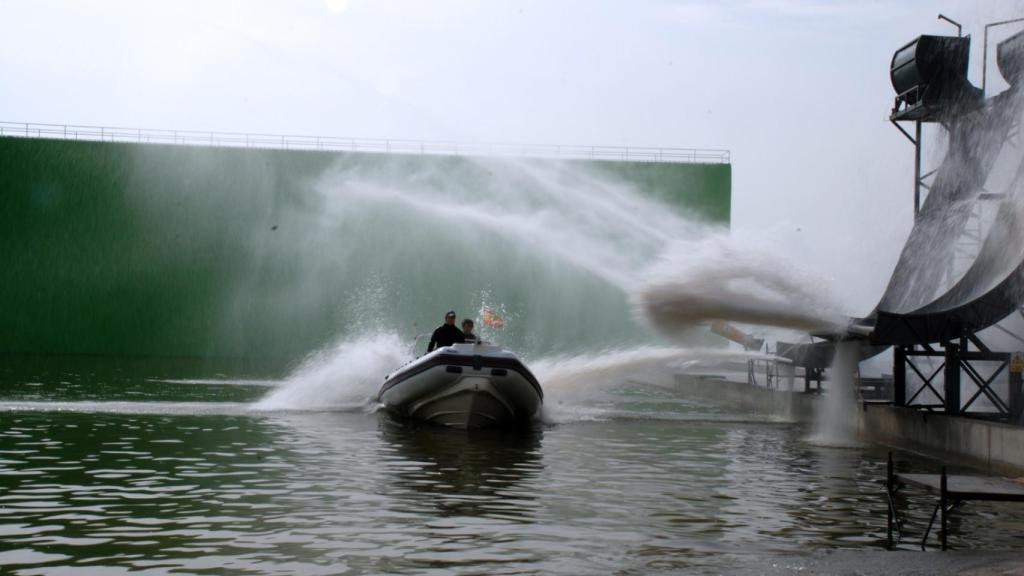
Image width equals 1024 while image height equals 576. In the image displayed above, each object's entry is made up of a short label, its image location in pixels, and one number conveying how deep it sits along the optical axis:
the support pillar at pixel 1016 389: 15.38
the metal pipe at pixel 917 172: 20.67
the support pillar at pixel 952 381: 16.09
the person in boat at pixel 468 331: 18.93
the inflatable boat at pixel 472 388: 18.08
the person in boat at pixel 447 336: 19.16
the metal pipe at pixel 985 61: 19.41
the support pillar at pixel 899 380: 17.69
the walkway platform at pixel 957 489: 8.19
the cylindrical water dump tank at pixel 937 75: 20.80
